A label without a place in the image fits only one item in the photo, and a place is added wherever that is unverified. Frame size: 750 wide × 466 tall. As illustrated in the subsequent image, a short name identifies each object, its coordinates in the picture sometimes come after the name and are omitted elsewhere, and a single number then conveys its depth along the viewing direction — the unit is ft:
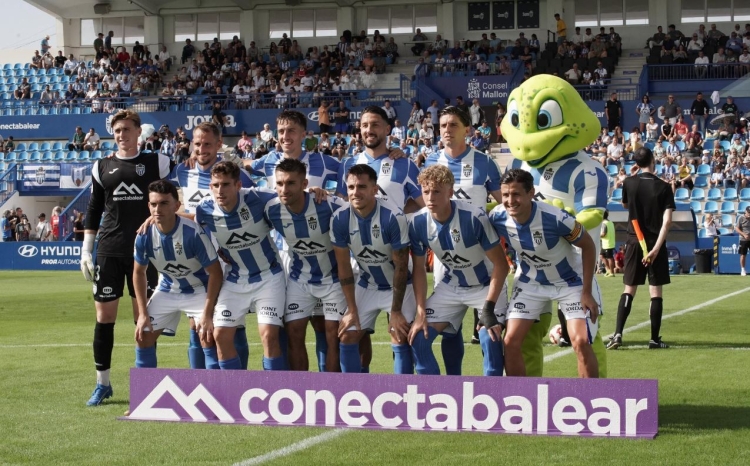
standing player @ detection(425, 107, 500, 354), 24.35
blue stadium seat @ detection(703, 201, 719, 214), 85.10
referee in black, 32.73
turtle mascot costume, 22.76
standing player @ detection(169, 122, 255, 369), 24.30
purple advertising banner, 18.93
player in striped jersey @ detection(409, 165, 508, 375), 21.50
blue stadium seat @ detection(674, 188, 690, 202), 86.33
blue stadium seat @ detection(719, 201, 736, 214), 84.64
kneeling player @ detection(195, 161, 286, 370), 22.61
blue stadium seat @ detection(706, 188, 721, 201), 85.87
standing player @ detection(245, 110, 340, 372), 24.07
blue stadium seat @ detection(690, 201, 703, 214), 85.25
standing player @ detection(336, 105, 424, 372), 24.21
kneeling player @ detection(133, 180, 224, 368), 22.80
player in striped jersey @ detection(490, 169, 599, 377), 21.06
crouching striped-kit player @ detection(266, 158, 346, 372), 22.79
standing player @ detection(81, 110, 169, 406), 24.38
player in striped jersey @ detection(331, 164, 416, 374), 21.88
